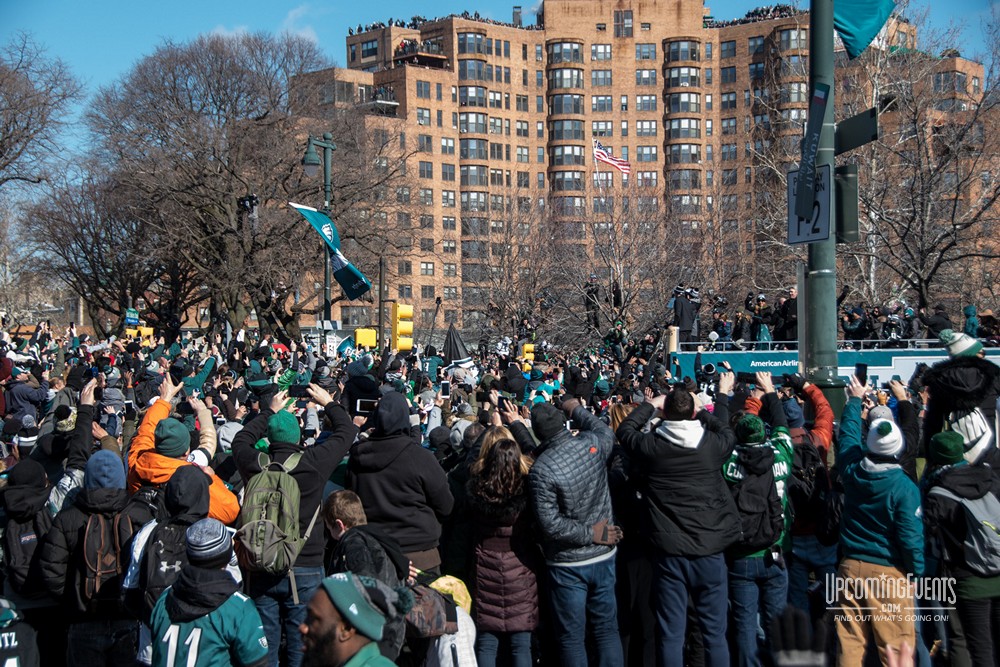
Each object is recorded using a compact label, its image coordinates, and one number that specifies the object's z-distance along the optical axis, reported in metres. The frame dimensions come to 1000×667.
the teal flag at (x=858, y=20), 8.02
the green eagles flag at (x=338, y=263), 16.86
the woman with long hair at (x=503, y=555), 5.89
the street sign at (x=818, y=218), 7.48
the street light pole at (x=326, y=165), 17.72
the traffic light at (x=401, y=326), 18.34
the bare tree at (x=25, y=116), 31.53
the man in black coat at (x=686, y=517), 5.99
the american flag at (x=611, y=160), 41.94
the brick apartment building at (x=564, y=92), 93.44
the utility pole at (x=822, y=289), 7.50
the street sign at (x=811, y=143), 7.50
